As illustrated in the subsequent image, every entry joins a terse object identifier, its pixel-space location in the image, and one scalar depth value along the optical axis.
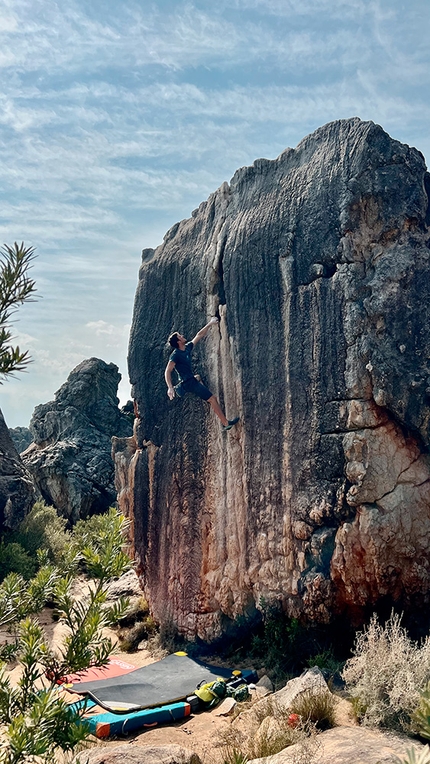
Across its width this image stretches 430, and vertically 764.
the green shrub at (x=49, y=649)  3.48
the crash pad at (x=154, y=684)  8.32
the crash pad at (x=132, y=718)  7.62
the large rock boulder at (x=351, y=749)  5.35
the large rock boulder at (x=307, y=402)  8.51
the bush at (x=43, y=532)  16.39
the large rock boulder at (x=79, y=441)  20.36
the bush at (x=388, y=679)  6.19
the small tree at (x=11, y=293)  3.78
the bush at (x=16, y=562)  14.52
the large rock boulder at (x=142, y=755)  6.10
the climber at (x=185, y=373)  10.40
